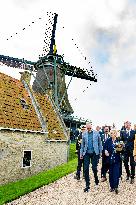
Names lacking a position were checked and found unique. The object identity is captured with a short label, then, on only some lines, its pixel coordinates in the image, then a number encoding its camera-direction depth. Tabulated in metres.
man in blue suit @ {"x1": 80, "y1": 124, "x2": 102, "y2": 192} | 5.81
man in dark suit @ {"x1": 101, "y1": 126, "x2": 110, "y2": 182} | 6.52
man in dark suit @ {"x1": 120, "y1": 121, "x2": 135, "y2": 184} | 6.34
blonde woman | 5.62
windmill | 18.63
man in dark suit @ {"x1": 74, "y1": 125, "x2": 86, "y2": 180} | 6.97
